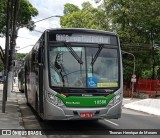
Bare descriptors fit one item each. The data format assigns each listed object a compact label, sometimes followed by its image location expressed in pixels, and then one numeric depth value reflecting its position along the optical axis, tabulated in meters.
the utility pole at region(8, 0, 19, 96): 11.45
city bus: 6.66
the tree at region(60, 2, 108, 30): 27.57
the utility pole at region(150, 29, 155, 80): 27.01
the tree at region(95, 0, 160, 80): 26.64
